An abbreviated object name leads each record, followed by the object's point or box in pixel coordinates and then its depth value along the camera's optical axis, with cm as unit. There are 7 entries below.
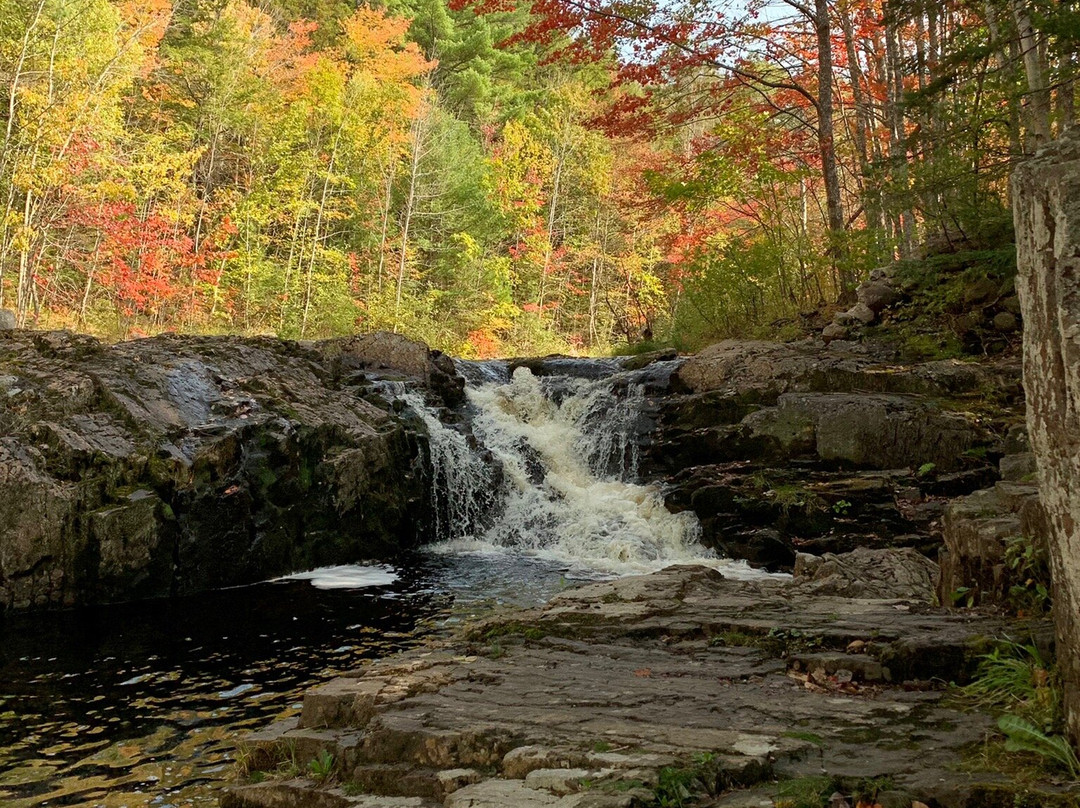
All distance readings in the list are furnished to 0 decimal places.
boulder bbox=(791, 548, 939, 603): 500
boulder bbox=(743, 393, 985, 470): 809
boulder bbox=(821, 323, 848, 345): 1063
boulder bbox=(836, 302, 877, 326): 1060
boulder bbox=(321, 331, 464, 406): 1159
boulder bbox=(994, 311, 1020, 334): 909
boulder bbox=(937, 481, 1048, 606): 329
